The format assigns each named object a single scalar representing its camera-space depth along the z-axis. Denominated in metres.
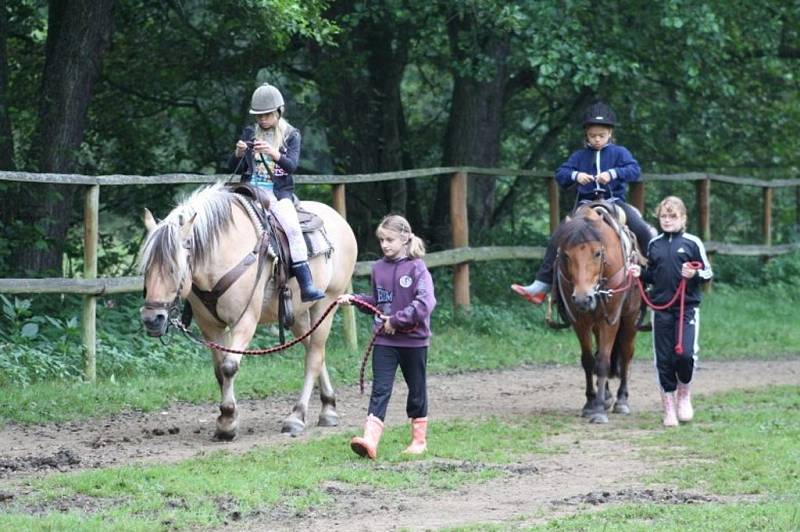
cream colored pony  17.47
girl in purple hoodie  16.75
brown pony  21.06
